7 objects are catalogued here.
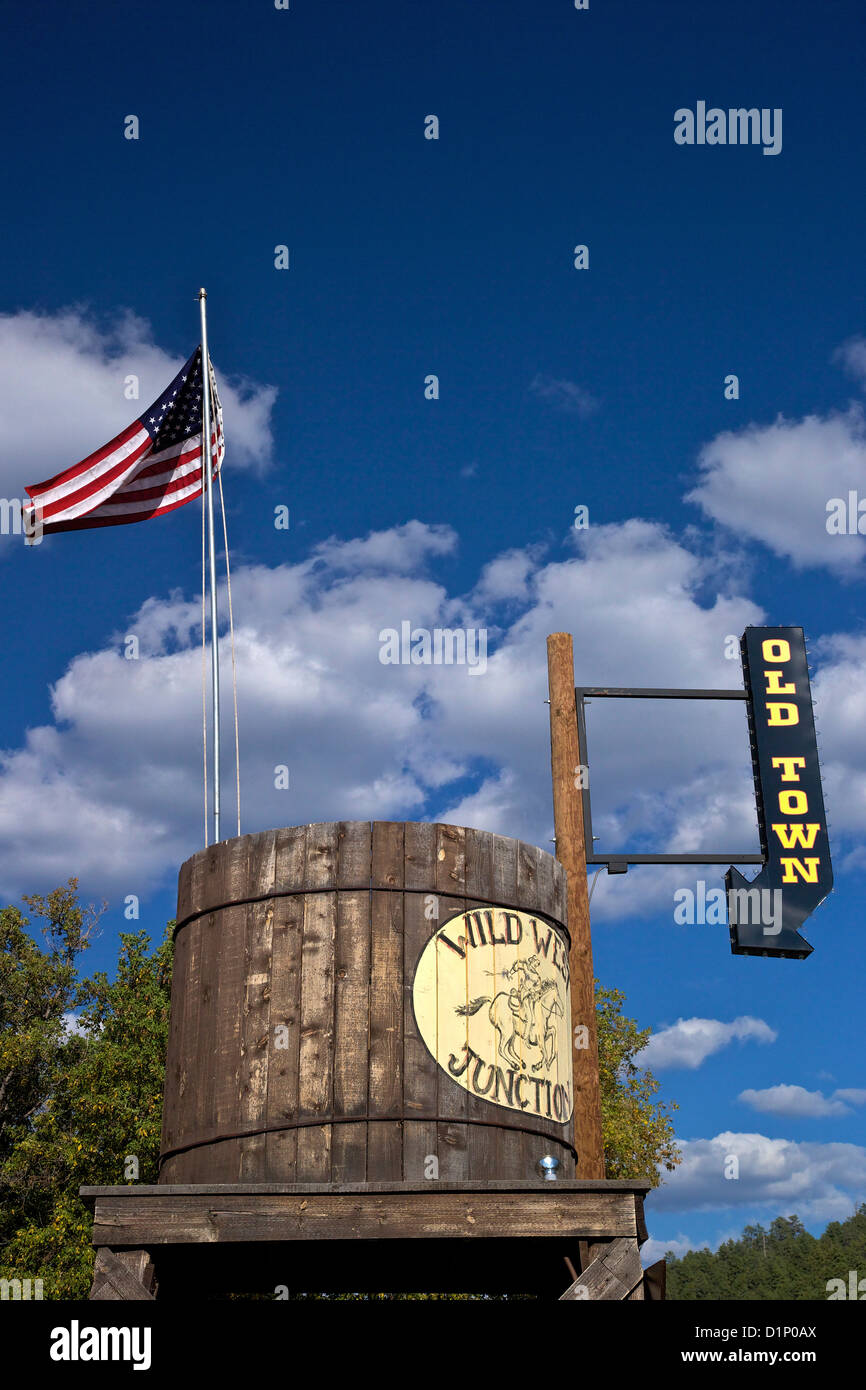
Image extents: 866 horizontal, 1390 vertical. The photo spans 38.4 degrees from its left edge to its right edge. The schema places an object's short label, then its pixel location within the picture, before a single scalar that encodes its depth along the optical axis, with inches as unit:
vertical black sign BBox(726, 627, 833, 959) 518.0
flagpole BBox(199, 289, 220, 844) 557.5
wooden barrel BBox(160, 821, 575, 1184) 348.2
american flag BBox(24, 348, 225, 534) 583.5
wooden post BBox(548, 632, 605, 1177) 426.3
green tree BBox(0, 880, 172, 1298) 1114.1
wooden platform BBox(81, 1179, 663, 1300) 325.4
